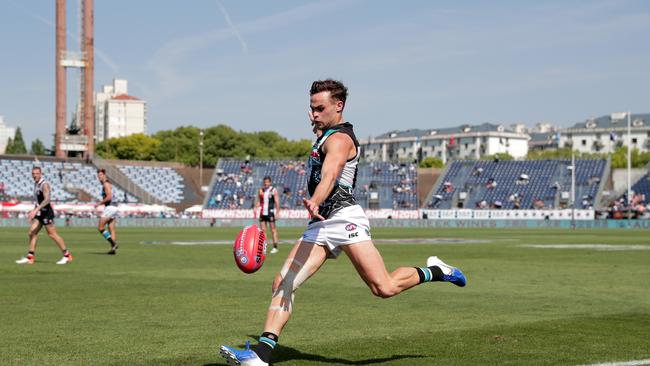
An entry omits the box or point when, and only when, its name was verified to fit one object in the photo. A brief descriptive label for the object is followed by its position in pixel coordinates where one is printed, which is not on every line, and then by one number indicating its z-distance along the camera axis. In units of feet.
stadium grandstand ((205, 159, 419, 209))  312.71
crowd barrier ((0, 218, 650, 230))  237.14
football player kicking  25.49
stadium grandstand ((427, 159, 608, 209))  297.53
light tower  342.23
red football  25.11
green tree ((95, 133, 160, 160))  545.44
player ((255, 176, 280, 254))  94.84
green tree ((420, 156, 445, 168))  600.39
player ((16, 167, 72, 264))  69.67
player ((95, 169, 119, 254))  81.20
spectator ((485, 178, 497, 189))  317.22
